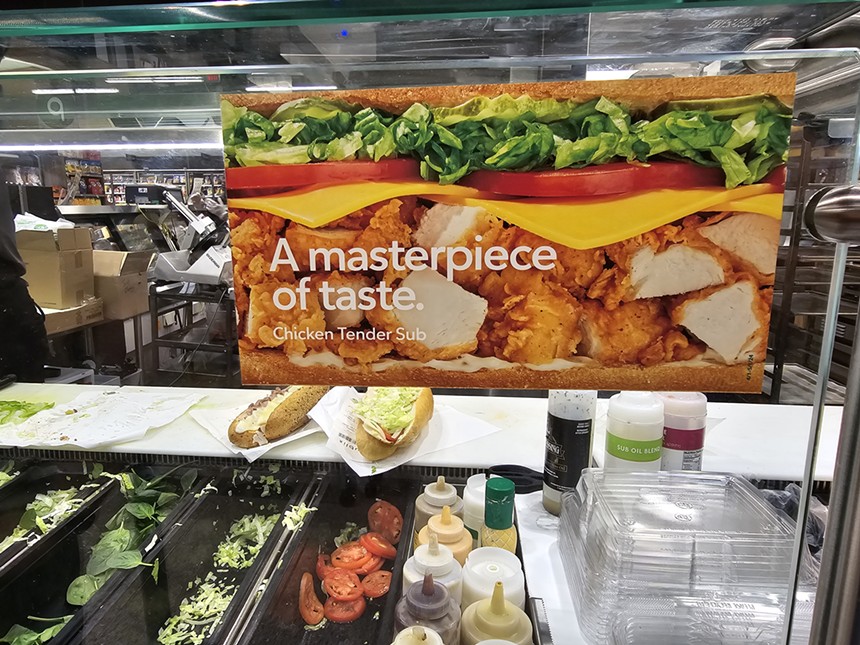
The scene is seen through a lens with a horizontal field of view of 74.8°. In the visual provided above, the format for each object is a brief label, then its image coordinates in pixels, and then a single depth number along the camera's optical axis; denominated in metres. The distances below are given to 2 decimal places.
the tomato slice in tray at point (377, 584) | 1.25
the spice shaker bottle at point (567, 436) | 1.24
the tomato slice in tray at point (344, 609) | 1.19
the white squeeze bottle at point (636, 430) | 1.15
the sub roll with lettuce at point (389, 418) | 1.56
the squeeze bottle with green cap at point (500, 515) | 1.15
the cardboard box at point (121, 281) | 3.13
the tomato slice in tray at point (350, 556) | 1.33
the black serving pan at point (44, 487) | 1.50
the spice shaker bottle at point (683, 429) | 1.19
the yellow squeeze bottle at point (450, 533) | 1.19
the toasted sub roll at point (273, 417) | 1.62
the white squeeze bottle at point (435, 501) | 1.33
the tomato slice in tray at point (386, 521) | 1.43
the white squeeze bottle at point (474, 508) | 1.27
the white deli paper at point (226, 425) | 1.60
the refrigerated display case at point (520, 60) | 0.67
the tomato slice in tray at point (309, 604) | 1.19
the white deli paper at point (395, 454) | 1.57
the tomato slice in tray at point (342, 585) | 1.24
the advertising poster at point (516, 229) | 0.69
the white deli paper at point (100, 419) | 1.65
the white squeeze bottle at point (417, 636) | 0.92
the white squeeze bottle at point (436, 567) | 1.07
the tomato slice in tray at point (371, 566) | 1.31
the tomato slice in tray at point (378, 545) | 1.35
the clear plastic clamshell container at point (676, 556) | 0.91
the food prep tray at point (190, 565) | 1.18
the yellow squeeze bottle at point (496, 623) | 0.94
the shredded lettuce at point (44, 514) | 1.44
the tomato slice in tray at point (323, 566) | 1.31
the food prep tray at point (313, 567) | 1.14
